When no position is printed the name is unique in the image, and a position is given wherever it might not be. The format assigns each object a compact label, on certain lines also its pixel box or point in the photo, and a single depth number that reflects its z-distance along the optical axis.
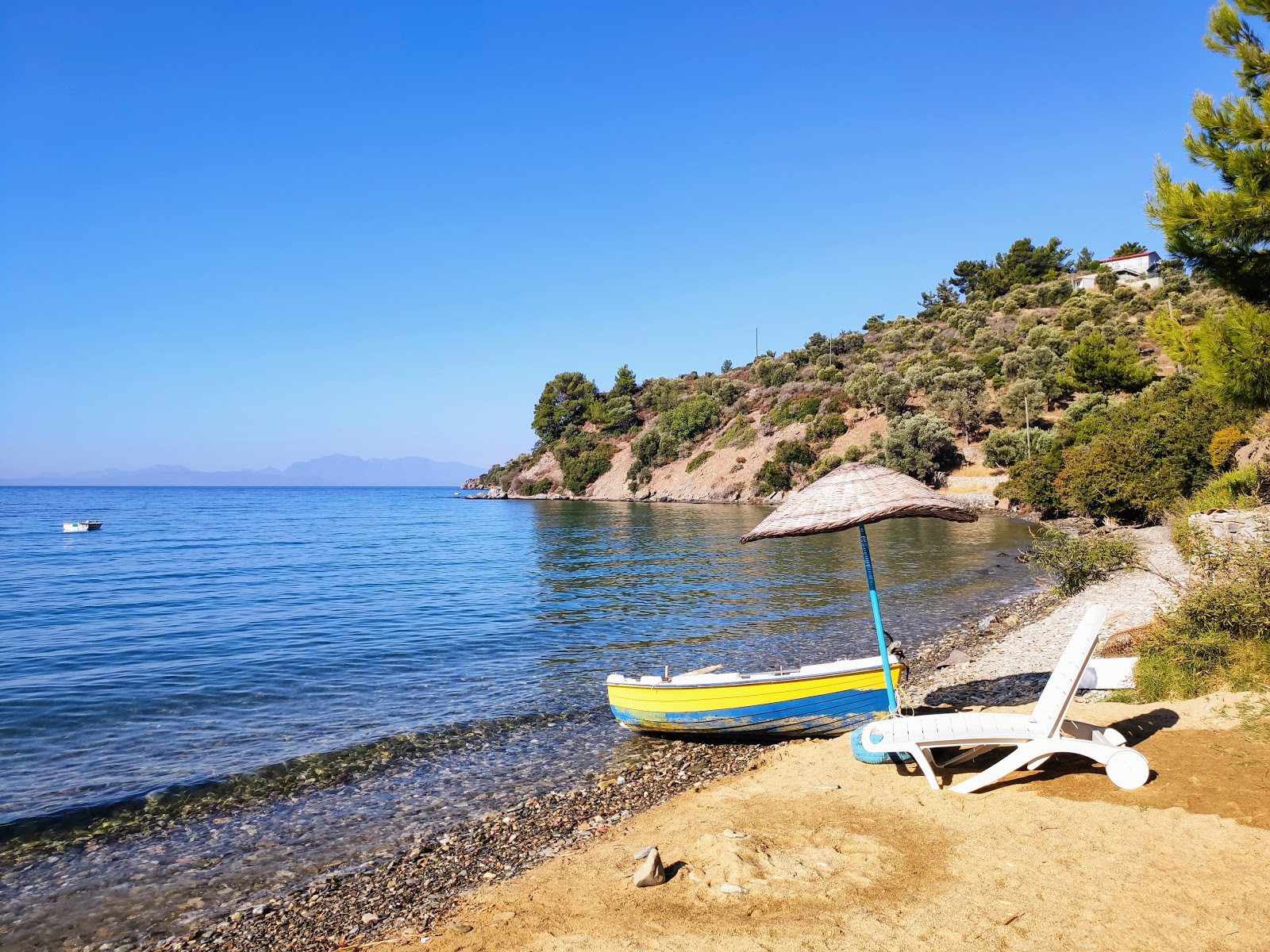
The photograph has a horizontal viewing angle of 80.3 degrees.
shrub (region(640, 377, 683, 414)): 113.69
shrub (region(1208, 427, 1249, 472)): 31.09
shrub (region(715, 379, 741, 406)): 103.69
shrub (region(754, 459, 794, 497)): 78.31
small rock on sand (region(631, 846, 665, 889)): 6.26
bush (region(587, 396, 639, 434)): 114.25
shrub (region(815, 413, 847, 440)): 78.81
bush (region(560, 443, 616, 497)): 105.69
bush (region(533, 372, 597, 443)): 124.25
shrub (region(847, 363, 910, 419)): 75.25
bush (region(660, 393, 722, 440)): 99.44
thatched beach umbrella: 8.21
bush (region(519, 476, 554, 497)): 114.19
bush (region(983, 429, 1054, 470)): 56.50
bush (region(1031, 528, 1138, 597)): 20.95
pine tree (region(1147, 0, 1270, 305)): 10.42
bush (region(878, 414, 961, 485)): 62.78
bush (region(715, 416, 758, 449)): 90.44
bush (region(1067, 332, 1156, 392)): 60.12
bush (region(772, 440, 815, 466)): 77.88
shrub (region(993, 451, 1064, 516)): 46.56
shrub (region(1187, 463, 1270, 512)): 18.39
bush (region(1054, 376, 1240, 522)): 33.44
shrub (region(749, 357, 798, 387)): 102.44
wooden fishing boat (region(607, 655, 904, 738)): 9.78
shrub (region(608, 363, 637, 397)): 126.88
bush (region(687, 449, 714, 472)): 92.62
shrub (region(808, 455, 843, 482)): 72.03
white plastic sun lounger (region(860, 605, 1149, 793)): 6.98
